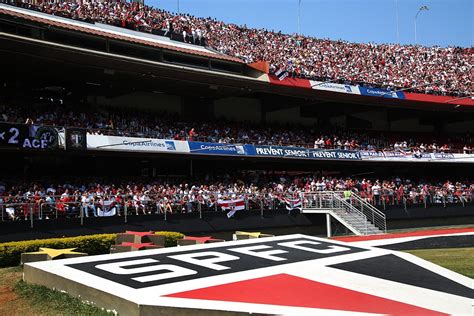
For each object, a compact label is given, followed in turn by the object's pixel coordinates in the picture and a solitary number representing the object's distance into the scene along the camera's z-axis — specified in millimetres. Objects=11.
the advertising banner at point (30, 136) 22016
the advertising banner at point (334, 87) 34625
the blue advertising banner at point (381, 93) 36938
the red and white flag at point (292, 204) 28578
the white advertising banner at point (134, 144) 25109
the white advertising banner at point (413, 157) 37069
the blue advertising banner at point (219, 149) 29469
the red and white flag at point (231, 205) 25750
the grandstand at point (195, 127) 23562
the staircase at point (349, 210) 27453
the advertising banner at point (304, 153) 32344
